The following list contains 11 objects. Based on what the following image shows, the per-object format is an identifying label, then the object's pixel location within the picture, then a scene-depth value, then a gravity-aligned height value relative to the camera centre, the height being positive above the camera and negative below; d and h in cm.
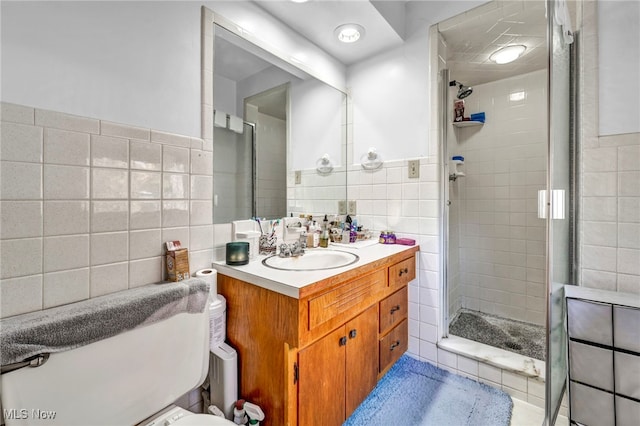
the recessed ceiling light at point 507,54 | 184 +114
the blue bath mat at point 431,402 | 129 -99
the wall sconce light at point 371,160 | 189 +38
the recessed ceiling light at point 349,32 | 163 +113
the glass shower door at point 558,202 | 103 +4
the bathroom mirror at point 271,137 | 132 +47
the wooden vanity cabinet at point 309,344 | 94 -53
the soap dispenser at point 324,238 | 167 -16
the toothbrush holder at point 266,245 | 143 -17
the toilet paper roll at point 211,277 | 113 -27
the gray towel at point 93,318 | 66 -30
